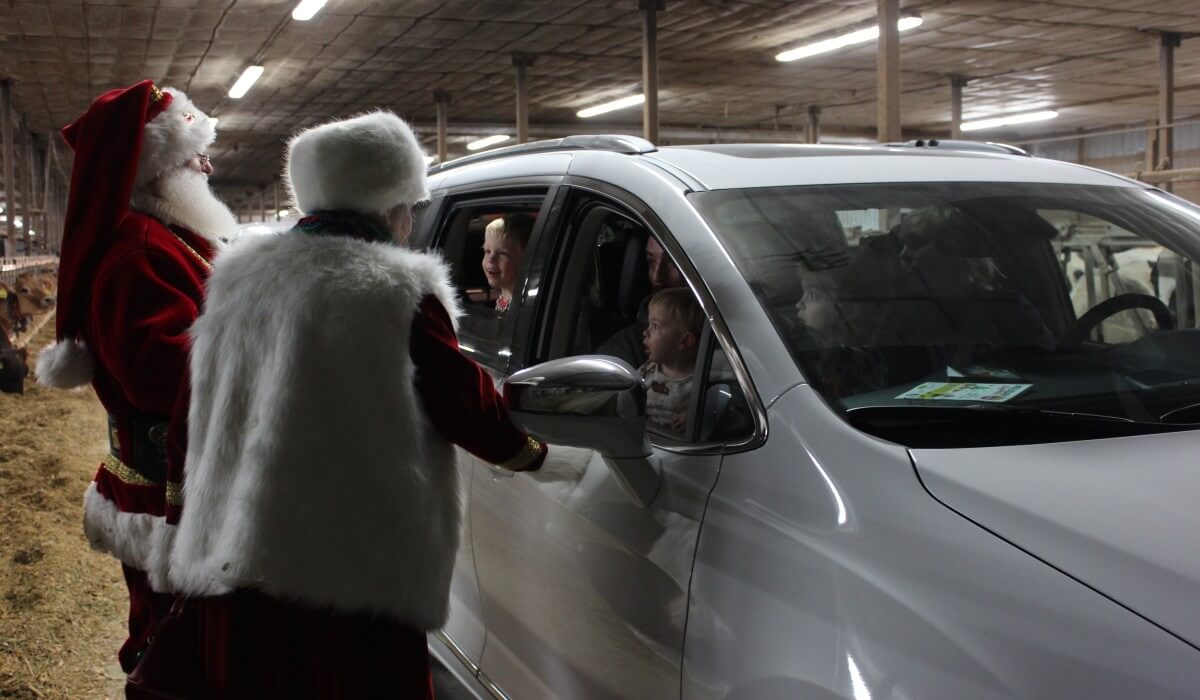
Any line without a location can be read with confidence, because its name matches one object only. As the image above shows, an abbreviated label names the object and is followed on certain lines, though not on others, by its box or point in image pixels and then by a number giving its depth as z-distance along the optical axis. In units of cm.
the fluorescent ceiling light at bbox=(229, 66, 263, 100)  1673
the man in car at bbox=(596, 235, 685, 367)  251
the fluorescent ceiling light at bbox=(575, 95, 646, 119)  2037
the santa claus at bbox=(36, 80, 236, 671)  257
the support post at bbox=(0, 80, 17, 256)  1689
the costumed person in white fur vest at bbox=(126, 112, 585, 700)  184
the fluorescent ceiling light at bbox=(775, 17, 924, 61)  1447
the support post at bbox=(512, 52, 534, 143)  1636
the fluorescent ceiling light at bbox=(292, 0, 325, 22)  1224
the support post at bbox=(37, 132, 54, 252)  2120
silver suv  124
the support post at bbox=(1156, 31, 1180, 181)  1616
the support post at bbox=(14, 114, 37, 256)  1933
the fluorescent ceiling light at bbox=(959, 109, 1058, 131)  2500
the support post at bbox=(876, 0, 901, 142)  1098
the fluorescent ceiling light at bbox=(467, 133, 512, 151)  2603
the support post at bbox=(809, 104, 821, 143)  2339
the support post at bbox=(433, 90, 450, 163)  1980
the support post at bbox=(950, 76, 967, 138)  1944
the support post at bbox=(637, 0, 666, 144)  1314
